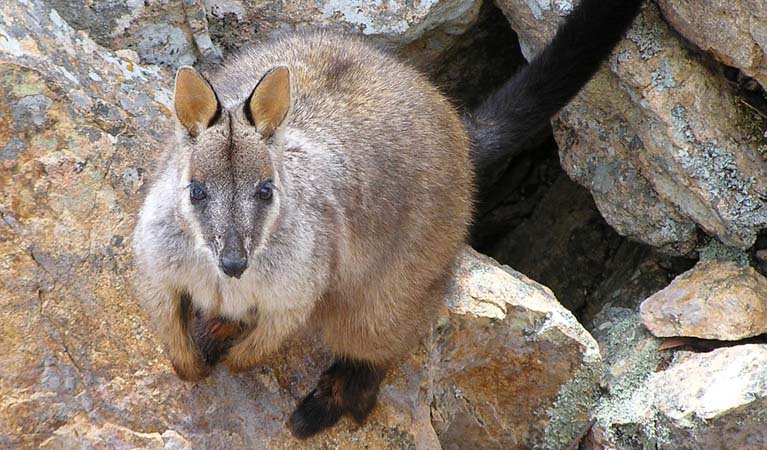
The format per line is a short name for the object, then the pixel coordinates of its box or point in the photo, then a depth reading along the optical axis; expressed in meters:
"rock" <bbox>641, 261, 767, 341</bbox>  8.72
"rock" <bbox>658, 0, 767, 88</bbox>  8.41
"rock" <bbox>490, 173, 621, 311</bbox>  11.17
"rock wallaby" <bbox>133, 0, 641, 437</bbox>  6.83
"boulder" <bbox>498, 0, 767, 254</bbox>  8.96
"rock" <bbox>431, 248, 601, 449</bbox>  8.98
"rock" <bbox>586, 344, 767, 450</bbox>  8.04
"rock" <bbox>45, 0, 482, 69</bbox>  9.31
